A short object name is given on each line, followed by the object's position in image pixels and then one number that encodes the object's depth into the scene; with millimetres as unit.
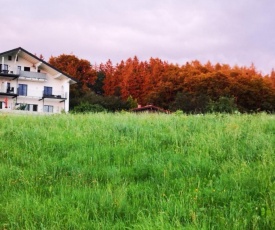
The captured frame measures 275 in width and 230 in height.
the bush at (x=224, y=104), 39984
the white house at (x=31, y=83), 53597
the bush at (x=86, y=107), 42388
